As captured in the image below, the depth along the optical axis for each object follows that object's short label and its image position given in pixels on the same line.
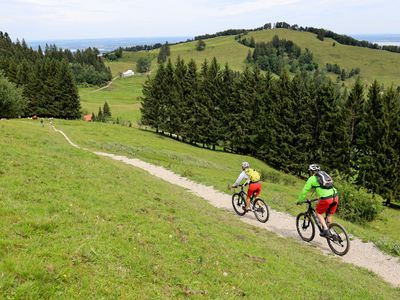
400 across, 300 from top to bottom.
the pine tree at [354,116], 58.28
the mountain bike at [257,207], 20.00
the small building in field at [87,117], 123.64
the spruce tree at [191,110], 79.38
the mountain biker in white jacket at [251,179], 19.28
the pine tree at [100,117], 118.74
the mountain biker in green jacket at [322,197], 14.77
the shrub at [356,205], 30.05
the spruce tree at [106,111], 128.48
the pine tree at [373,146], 52.97
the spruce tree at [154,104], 85.62
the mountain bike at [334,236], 15.51
